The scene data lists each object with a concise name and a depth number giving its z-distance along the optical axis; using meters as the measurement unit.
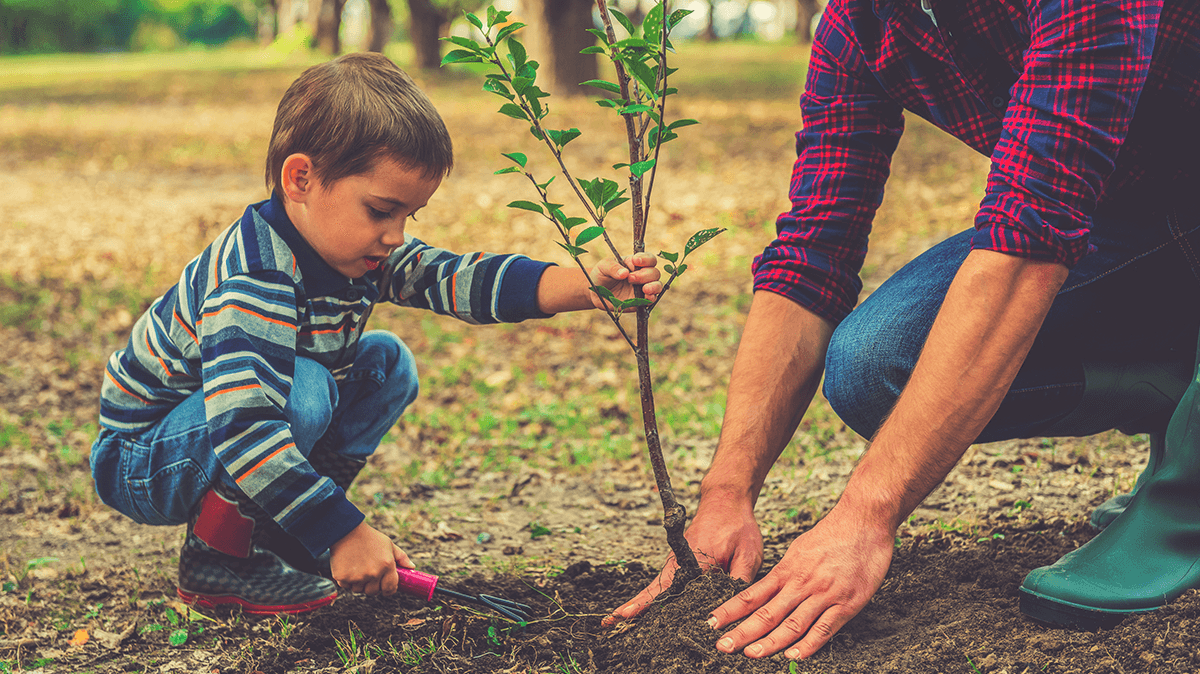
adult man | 1.67
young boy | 2.00
